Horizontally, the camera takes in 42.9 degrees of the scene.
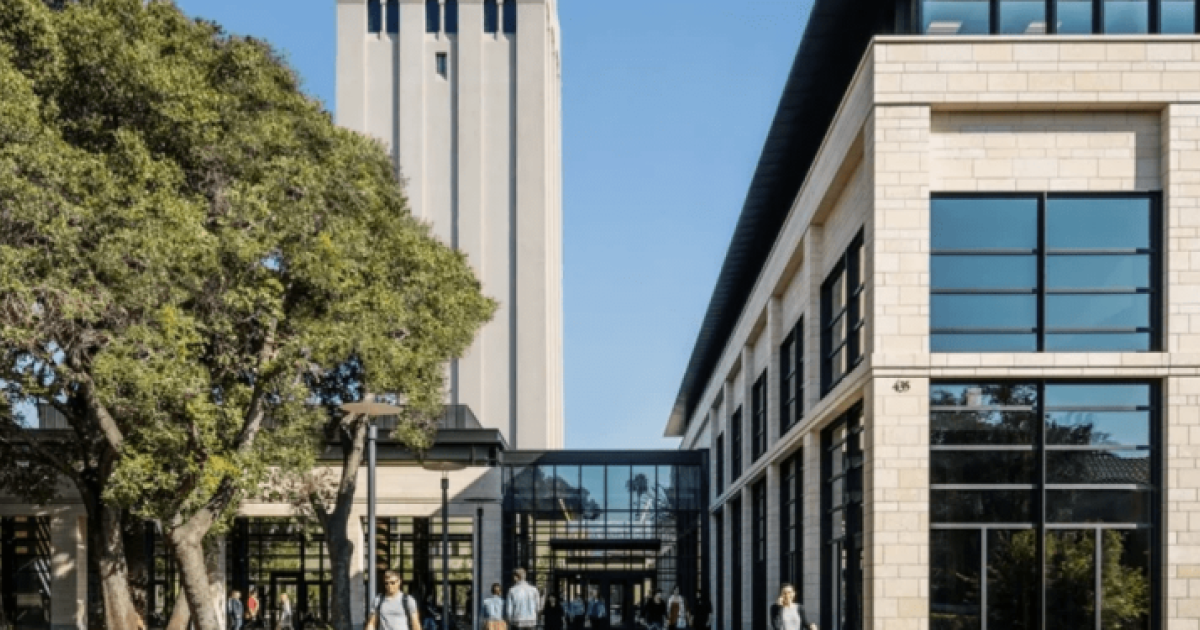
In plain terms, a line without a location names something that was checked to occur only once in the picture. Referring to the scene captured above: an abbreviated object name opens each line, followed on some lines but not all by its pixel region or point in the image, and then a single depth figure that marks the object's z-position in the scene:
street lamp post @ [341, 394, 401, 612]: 21.19
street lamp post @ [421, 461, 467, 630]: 30.91
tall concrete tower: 70.75
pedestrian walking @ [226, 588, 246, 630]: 40.69
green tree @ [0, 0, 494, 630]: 23.42
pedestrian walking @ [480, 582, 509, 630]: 24.17
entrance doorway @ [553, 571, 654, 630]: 54.03
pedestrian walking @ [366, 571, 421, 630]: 15.87
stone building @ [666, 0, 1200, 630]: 18.28
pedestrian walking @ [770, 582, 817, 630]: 19.59
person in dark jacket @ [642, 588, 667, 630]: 38.31
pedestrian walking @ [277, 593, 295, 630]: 43.03
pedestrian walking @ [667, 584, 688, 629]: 31.81
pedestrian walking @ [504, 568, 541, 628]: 23.81
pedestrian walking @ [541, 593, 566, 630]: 36.25
